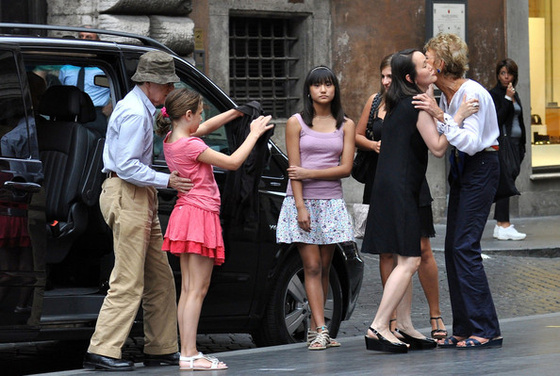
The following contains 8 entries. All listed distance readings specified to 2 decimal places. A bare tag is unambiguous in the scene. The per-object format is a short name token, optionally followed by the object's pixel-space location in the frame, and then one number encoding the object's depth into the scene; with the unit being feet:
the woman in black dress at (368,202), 49.16
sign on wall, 109.81
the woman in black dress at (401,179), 45.68
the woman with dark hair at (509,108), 91.66
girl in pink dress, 43.57
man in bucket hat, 43.04
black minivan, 42.57
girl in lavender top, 48.32
